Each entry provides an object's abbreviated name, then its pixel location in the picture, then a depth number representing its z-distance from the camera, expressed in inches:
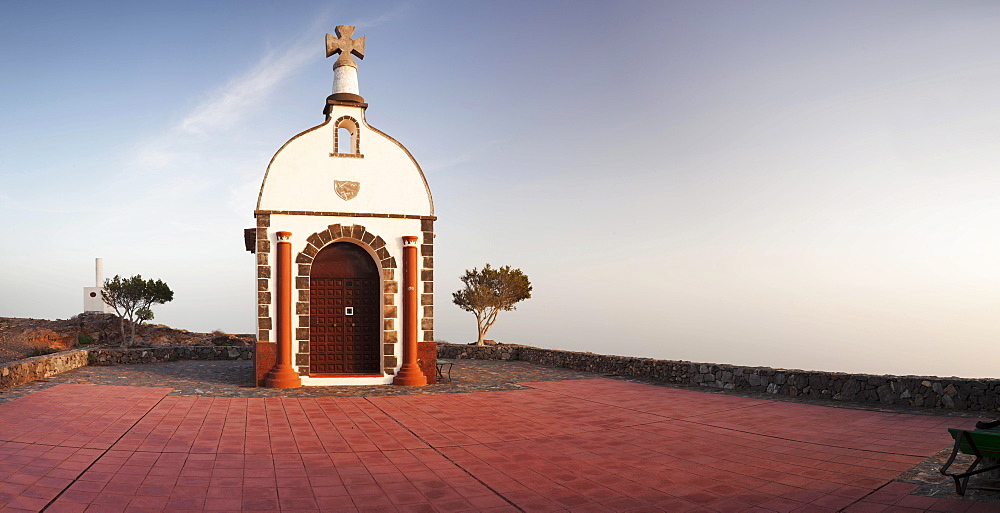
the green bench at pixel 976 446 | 223.0
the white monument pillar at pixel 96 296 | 1211.9
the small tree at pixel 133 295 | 1127.0
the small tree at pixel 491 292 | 966.4
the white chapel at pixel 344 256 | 536.1
